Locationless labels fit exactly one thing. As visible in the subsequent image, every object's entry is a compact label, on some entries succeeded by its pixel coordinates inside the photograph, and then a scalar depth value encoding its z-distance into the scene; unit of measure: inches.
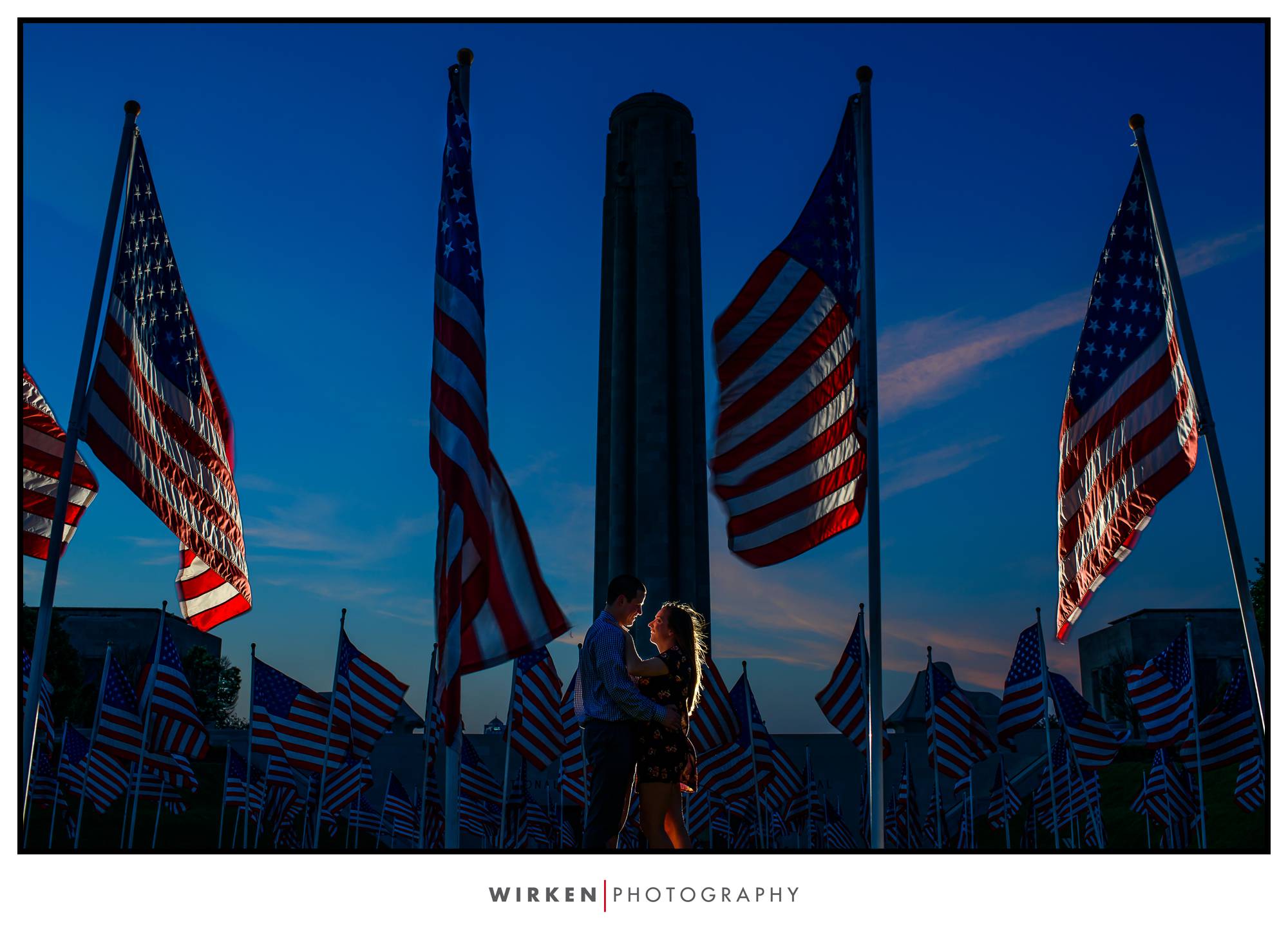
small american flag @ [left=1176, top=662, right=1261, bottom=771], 826.8
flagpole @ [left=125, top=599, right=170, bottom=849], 818.5
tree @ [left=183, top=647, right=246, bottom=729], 2871.6
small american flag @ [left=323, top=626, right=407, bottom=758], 828.0
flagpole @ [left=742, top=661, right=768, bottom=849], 935.0
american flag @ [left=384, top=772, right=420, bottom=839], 1178.6
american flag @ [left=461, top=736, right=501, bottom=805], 962.1
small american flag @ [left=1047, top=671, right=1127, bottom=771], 909.2
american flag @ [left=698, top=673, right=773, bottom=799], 916.6
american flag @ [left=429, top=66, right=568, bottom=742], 308.7
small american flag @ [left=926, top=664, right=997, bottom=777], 944.3
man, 249.0
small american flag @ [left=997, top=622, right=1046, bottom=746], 857.5
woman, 258.8
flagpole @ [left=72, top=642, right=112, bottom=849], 851.6
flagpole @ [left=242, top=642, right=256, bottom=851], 844.6
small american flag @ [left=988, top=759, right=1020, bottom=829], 1088.8
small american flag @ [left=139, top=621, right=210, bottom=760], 821.2
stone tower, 1529.3
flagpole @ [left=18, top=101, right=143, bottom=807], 272.5
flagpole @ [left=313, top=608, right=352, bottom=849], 831.2
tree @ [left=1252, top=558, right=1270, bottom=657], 1739.7
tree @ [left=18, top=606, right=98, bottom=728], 2027.6
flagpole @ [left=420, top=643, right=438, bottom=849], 590.9
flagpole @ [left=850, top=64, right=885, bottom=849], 306.0
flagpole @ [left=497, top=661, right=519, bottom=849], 857.5
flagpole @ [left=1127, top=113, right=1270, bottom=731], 330.6
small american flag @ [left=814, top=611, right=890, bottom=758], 842.8
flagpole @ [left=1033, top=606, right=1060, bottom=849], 844.0
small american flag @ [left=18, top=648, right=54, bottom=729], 717.3
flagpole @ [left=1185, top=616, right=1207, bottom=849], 797.9
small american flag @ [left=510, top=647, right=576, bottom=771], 855.1
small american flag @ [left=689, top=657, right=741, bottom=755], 809.5
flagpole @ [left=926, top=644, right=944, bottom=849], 943.0
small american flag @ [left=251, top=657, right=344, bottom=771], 829.8
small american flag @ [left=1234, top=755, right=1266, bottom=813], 813.2
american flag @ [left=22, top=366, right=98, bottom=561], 377.7
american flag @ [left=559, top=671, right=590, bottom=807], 912.9
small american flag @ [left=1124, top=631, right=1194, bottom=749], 833.5
